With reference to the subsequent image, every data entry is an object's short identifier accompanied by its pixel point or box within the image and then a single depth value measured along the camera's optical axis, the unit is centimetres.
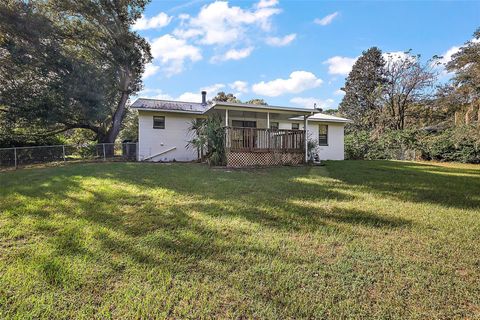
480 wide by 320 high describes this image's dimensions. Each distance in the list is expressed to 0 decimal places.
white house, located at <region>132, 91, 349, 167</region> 1057
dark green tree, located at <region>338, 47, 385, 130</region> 2989
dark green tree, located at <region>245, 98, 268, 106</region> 3586
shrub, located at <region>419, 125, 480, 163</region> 1505
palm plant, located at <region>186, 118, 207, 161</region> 1063
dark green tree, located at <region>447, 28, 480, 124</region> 1380
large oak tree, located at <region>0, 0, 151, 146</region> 1267
